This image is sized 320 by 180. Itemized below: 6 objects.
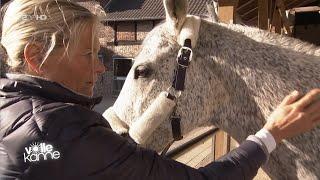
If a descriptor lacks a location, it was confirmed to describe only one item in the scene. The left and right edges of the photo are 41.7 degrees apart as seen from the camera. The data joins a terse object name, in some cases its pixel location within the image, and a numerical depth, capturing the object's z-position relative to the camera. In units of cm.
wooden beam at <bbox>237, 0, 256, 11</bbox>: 637
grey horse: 196
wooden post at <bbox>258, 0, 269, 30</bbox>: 522
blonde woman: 107
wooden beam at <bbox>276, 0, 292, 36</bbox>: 694
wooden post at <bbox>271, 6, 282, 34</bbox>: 766
